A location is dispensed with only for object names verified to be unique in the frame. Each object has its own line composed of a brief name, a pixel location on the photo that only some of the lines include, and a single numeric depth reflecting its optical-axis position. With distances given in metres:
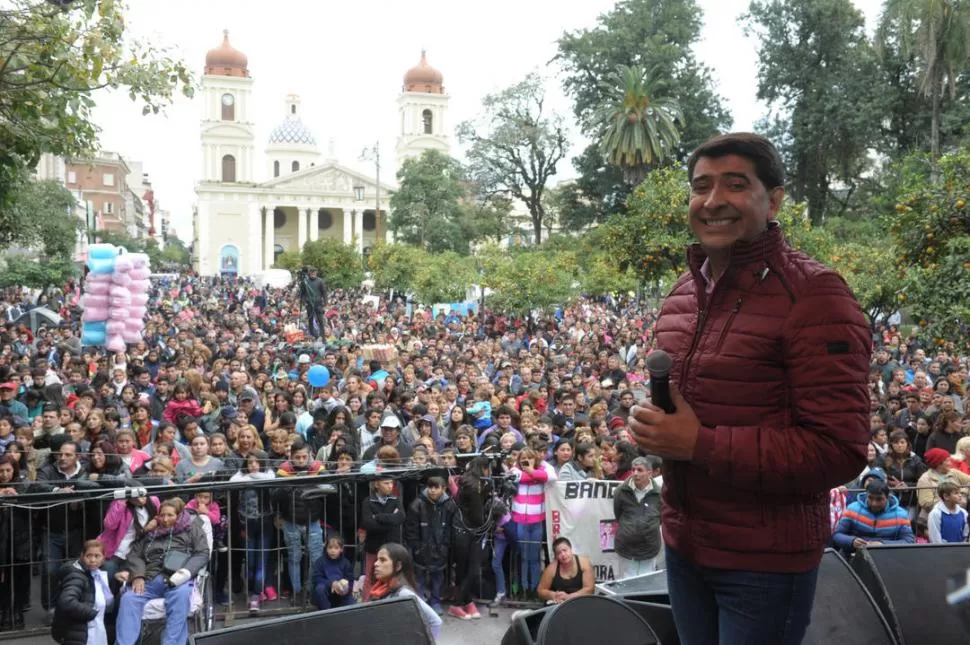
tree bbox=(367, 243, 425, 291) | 40.12
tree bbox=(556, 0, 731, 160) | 44.56
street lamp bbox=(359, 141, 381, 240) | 41.22
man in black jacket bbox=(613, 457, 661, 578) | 7.22
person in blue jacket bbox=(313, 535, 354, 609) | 6.67
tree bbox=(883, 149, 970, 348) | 9.70
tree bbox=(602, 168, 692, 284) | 20.83
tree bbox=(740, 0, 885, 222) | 40.69
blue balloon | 12.77
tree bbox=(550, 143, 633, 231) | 46.56
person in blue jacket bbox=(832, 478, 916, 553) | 6.96
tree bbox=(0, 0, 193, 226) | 8.00
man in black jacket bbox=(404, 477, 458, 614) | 7.38
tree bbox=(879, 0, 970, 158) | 28.23
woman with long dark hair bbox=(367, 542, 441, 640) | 5.96
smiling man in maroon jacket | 1.86
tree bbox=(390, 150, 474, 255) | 56.56
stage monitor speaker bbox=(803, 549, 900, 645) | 3.81
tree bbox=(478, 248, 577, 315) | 26.28
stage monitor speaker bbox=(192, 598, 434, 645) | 3.93
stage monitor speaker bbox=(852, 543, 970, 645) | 4.12
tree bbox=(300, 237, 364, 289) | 51.40
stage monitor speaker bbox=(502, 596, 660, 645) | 3.70
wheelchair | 6.07
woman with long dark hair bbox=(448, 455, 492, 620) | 7.57
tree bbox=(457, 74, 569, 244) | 52.50
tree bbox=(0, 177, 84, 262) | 26.64
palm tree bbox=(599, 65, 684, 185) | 39.25
